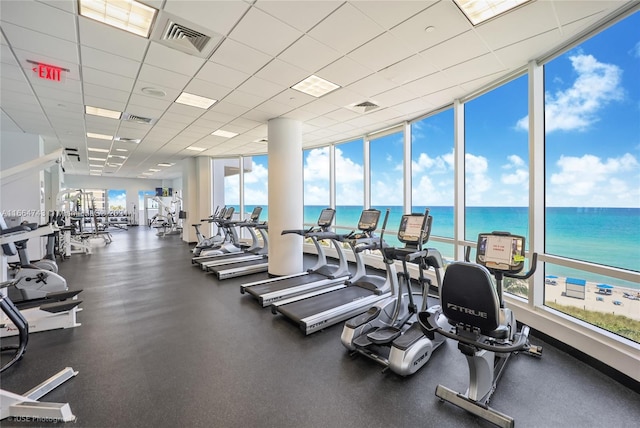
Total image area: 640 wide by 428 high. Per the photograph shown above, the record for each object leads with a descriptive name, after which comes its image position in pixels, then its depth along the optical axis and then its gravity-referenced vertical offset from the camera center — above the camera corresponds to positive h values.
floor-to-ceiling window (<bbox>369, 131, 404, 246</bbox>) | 5.82 +0.70
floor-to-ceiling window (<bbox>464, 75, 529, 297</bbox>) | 3.43 +0.44
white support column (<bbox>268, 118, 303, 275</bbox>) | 5.35 +0.39
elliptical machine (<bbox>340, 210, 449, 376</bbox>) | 2.41 -1.23
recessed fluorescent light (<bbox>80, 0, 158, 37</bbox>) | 2.32 +1.79
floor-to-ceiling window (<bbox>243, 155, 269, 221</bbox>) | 9.41 +0.78
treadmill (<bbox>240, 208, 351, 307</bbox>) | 4.27 -1.30
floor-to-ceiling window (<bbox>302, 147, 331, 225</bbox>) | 7.54 +0.97
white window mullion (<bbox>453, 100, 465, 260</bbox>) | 4.42 +0.51
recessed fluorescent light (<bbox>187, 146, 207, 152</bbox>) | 8.02 +1.88
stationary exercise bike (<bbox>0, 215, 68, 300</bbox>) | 4.17 -1.10
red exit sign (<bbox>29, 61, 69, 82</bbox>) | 3.23 +1.74
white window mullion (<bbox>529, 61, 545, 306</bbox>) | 3.17 +0.42
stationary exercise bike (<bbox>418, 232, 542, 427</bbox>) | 1.71 -0.81
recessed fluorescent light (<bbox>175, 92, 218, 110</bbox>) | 4.29 +1.82
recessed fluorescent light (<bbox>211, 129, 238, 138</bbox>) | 6.31 +1.85
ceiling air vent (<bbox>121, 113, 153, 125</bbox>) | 5.11 +1.82
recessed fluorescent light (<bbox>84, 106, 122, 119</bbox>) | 4.74 +1.81
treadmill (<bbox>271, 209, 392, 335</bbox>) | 3.33 -1.33
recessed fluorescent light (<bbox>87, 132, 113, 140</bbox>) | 6.43 +1.85
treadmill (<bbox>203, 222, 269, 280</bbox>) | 5.56 -1.26
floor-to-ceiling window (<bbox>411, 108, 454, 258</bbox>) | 4.79 +0.57
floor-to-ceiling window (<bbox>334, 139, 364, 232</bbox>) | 6.95 +0.77
